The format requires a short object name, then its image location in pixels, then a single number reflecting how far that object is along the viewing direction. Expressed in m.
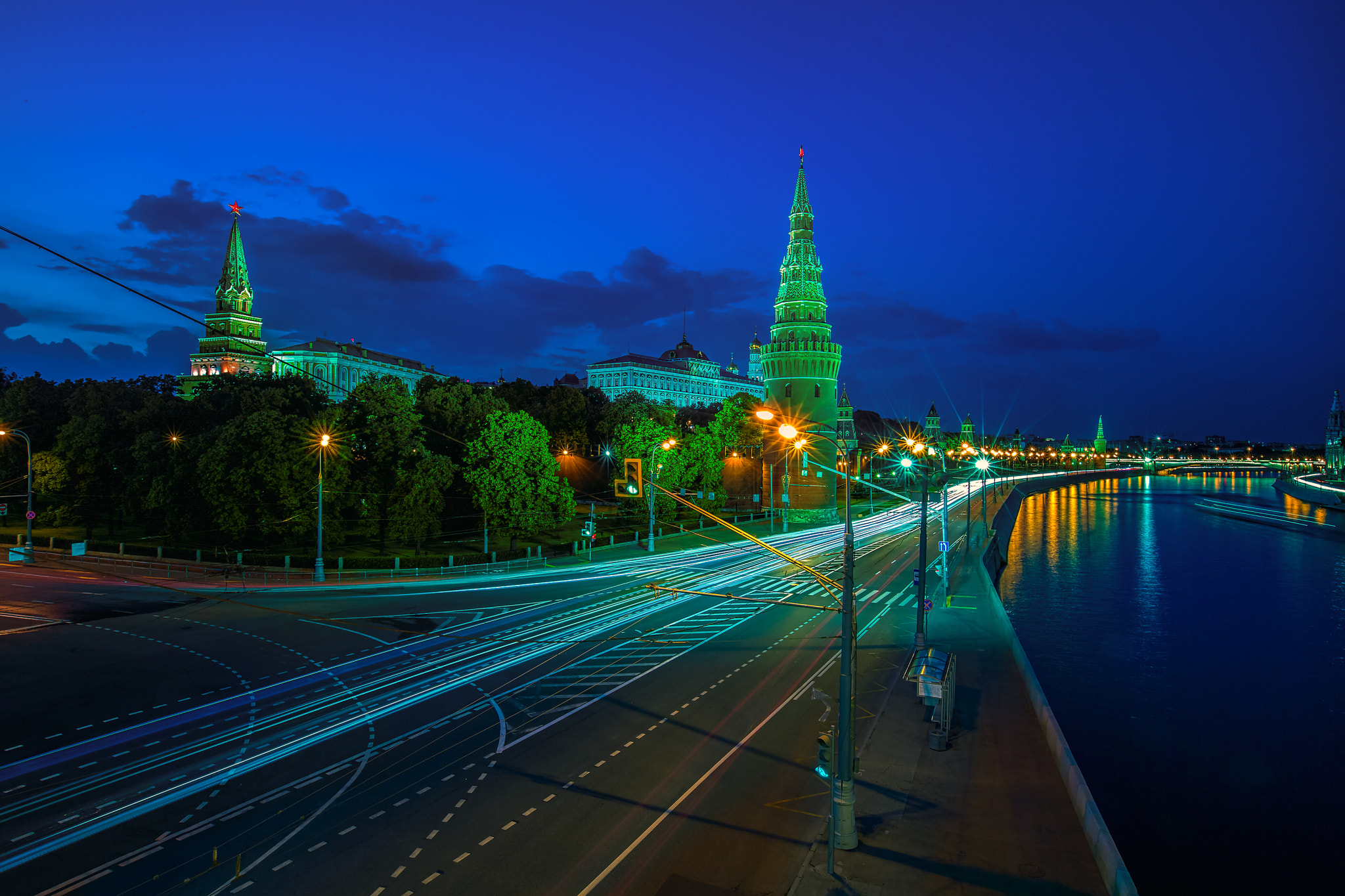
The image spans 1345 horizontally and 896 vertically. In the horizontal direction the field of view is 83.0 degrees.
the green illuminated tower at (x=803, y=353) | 91.62
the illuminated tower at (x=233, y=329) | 163.00
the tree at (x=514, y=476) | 48.97
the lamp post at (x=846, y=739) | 14.02
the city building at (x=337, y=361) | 169.62
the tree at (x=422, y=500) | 46.62
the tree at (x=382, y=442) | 48.34
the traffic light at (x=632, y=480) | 20.33
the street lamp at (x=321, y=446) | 40.56
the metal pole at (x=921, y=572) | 26.85
